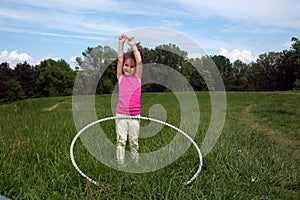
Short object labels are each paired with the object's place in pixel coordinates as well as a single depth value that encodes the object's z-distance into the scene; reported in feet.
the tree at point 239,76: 183.39
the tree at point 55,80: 187.52
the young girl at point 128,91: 15.90
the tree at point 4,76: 201.05
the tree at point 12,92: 196.75
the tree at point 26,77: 210.30
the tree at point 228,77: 151.74
